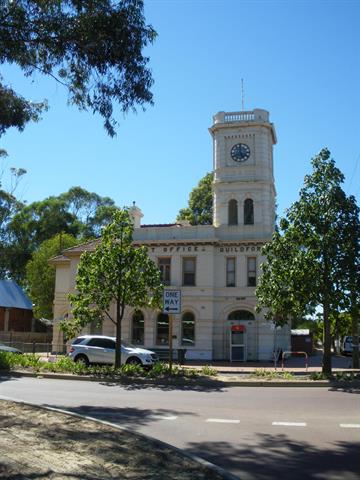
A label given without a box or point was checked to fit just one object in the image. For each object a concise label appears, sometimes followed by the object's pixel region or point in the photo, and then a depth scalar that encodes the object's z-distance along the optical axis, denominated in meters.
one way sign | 18.67
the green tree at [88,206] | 65.38
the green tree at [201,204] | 49.12
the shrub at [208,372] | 20.27
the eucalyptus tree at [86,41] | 11.48
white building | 32.91
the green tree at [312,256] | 19.22
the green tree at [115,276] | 21.48
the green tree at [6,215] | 44.87
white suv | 22.69
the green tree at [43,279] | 50.84
